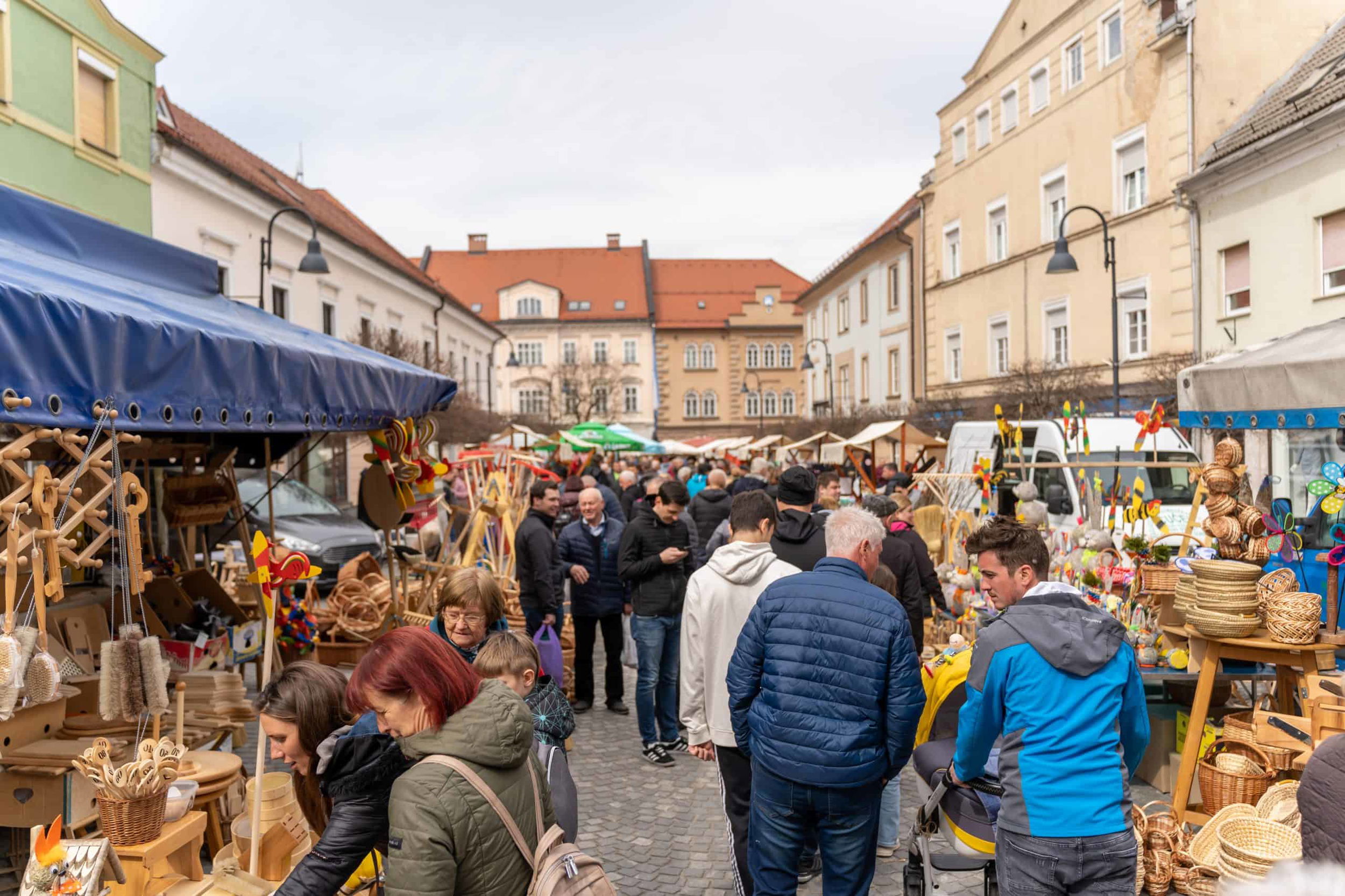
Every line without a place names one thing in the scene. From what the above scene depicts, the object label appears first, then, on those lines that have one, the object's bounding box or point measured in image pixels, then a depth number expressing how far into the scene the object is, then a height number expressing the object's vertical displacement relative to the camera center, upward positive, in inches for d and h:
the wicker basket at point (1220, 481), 205.2 -13.5
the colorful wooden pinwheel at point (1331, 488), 192.5 -14.9
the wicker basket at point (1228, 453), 207.0 -7.8
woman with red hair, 87.3 -31.7
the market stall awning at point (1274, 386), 207.8 +7.0
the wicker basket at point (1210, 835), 169.6 -74.6
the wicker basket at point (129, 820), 129.1 -51.6
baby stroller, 134.0 -54.2
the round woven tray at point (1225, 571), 183.9 -29.5
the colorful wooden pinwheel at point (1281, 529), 204.8 -24.2
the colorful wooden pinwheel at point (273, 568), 161.5 -23.8
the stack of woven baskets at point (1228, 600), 184.1 -34.9
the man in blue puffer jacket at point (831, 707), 129.9 -38.6
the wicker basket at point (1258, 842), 150.8 -68.6
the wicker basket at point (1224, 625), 184.2 -39.8
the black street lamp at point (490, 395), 1678.2 +65.5
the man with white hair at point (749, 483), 372.8 -23.1
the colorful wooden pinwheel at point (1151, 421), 266.4 -0.9
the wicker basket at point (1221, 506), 203.8 -18.8
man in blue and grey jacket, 112.0 -37.2
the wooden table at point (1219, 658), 181.0 -47.1
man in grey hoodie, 165.0 -36.0
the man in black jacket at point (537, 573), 266.8 -40.4
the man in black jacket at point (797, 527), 199.5 -21.8
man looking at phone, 252.4 -45.8
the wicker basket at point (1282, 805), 165.5 -68.0
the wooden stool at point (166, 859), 128.9 -58.9
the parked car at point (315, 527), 480.1 -50.3
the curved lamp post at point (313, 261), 537.0 +95.8
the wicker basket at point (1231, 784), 179.8 -68.8
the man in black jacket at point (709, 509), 358.9 -32.5
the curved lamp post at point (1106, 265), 559.2 +89.4
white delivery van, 436.5 -26.2
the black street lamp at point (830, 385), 1326.3 +62.7
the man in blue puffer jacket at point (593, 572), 285.4 -42.5
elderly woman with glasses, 166.1 -31.0
